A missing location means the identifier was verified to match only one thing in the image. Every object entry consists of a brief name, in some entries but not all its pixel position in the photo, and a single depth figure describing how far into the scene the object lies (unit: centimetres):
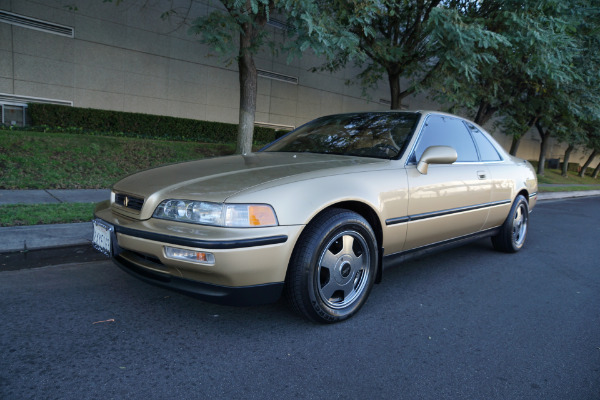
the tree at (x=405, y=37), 667
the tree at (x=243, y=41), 667
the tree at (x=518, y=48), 830
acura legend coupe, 239
